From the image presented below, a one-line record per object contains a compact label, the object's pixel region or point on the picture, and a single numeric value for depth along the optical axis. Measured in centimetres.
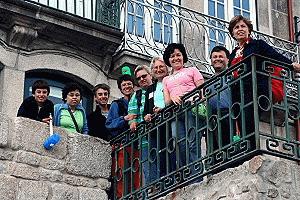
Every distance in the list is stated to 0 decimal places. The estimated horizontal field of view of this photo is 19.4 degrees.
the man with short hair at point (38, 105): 968
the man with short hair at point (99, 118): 1012
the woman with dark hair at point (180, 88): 869
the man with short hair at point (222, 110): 826
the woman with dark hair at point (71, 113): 971
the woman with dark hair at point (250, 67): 797
